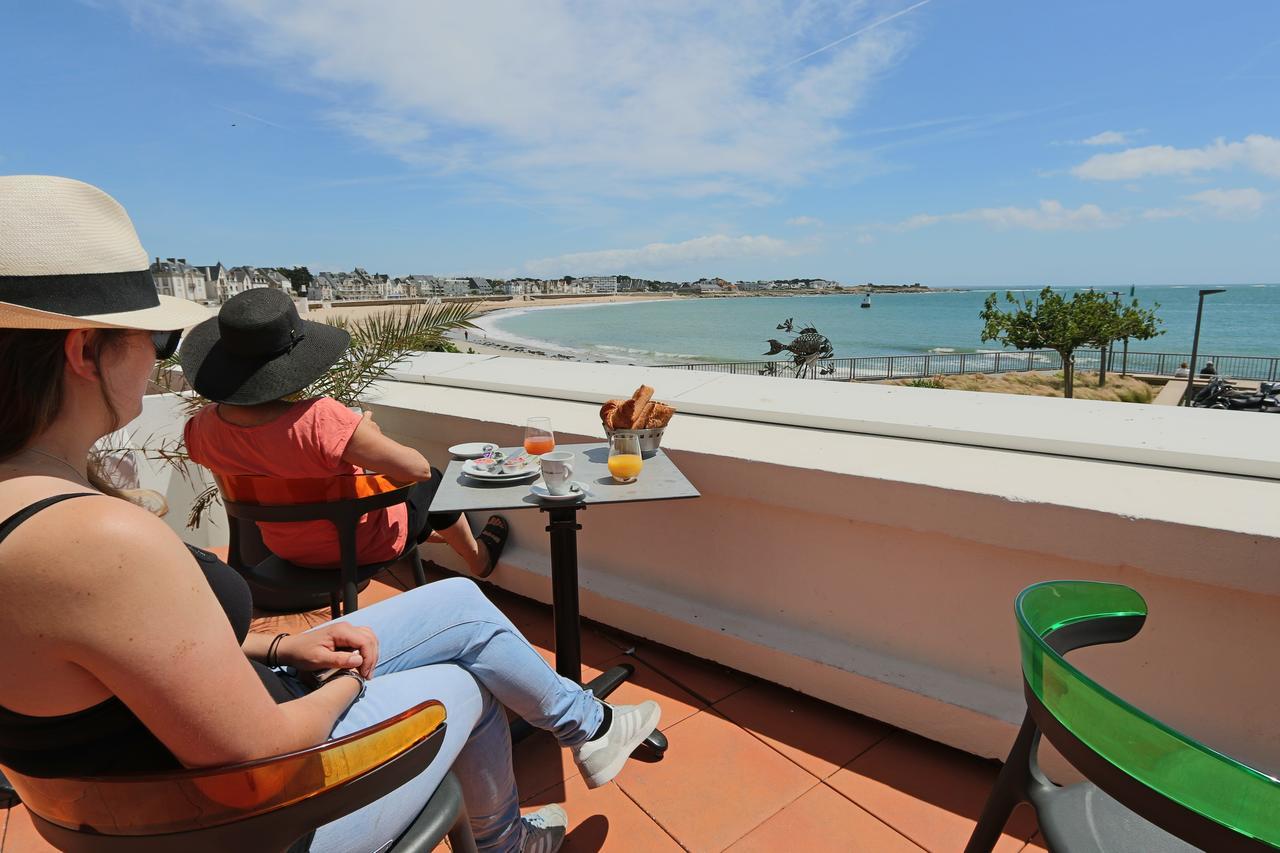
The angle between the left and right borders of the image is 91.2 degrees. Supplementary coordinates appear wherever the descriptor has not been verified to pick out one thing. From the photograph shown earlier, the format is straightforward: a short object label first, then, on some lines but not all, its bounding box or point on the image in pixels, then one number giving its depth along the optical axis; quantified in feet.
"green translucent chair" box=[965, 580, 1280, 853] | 2.03
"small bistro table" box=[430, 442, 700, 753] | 5.76
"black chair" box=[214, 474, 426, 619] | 6.35
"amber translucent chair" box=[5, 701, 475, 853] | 2.52
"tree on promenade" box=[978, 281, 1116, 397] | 93.40
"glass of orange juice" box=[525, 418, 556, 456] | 7.07
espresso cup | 5.82
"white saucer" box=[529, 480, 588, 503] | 5.77
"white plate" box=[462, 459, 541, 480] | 6.35
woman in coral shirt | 6.64
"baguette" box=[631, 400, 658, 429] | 7.02
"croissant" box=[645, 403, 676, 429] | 7.16
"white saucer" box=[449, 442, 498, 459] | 7.67
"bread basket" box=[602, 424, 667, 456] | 7.13
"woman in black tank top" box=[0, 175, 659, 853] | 2.14
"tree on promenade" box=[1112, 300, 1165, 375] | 96.78
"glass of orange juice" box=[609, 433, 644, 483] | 6.23
